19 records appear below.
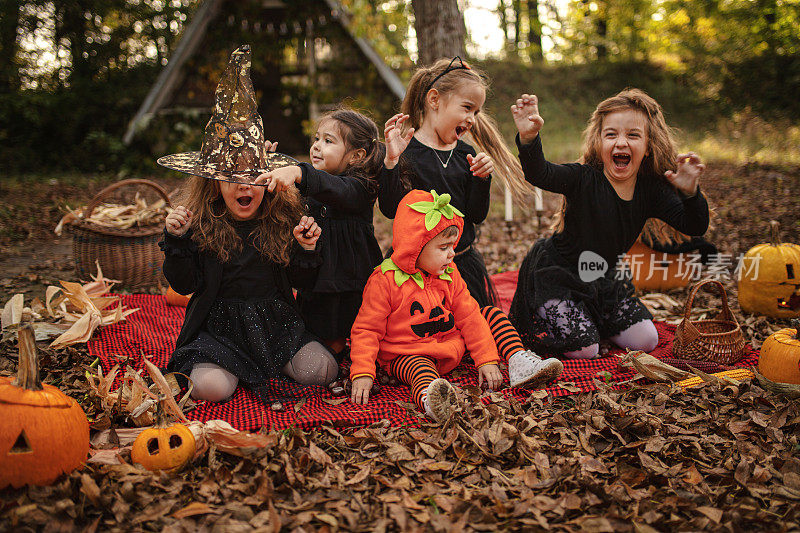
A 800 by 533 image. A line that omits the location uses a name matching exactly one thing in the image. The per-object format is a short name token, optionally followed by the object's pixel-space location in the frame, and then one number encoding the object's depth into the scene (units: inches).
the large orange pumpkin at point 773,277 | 181.5
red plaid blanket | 123.7
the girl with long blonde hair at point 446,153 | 149.4
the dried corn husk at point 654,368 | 138.9
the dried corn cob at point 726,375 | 138.6
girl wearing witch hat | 127.7
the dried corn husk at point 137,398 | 109.4
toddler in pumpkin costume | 135.9
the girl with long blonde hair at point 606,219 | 159.8
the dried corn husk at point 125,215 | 219.9
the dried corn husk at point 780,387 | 128.6
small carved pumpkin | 100.1
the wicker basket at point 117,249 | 213.8
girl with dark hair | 153.6
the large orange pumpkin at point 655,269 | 222.8
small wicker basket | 151.2
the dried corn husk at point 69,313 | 161.8
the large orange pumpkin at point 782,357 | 130.6
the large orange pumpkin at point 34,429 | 92.1
